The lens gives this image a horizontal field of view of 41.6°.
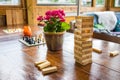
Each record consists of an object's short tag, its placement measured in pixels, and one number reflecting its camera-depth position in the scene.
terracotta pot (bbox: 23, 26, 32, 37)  1.76
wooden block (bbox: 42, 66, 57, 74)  0.92
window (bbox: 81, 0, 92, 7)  5.11
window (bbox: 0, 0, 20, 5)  3.55
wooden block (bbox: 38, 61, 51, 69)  0.99
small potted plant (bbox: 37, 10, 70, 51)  1.27
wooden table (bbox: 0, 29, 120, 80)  0.88
